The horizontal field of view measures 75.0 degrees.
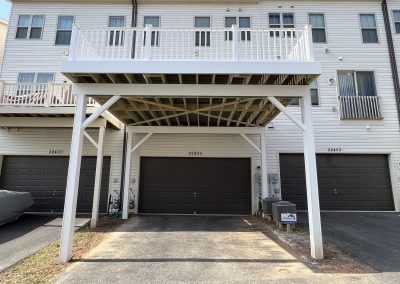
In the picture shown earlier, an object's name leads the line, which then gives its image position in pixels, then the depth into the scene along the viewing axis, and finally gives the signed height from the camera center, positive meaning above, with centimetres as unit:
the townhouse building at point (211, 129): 973 +230
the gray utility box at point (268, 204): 865 -49
